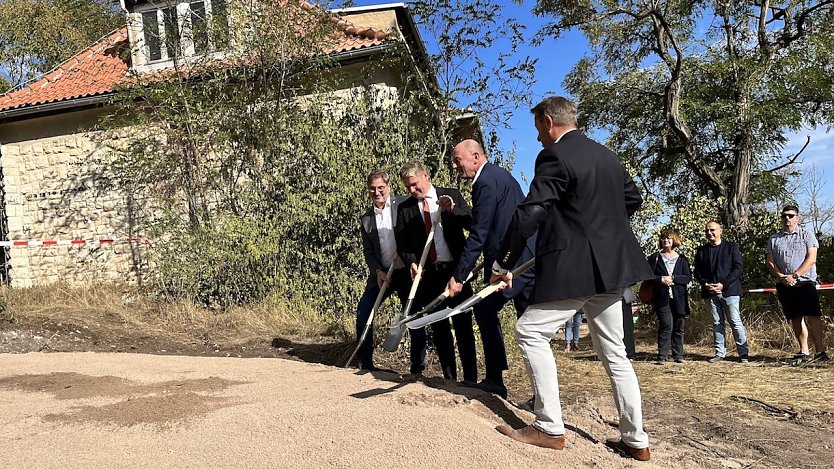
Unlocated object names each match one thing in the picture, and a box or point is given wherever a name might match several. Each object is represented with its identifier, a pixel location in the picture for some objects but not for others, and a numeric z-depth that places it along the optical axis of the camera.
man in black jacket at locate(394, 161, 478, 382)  5.02
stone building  11.88
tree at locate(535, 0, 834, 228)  15.30
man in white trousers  3.40
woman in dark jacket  8.32
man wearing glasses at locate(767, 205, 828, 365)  7.69
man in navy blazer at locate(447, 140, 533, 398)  4.43
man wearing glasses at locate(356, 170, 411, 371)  5.54
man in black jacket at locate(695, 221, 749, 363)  8.25
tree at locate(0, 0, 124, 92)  24.00
